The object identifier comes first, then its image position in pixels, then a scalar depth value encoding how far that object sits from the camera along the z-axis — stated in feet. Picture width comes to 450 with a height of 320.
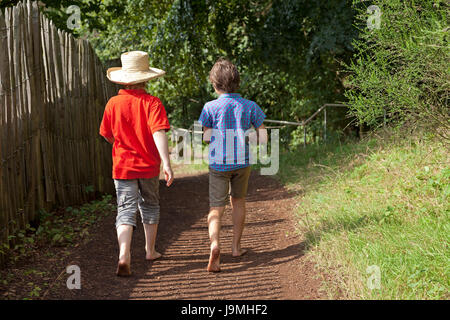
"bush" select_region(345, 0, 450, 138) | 14.58
